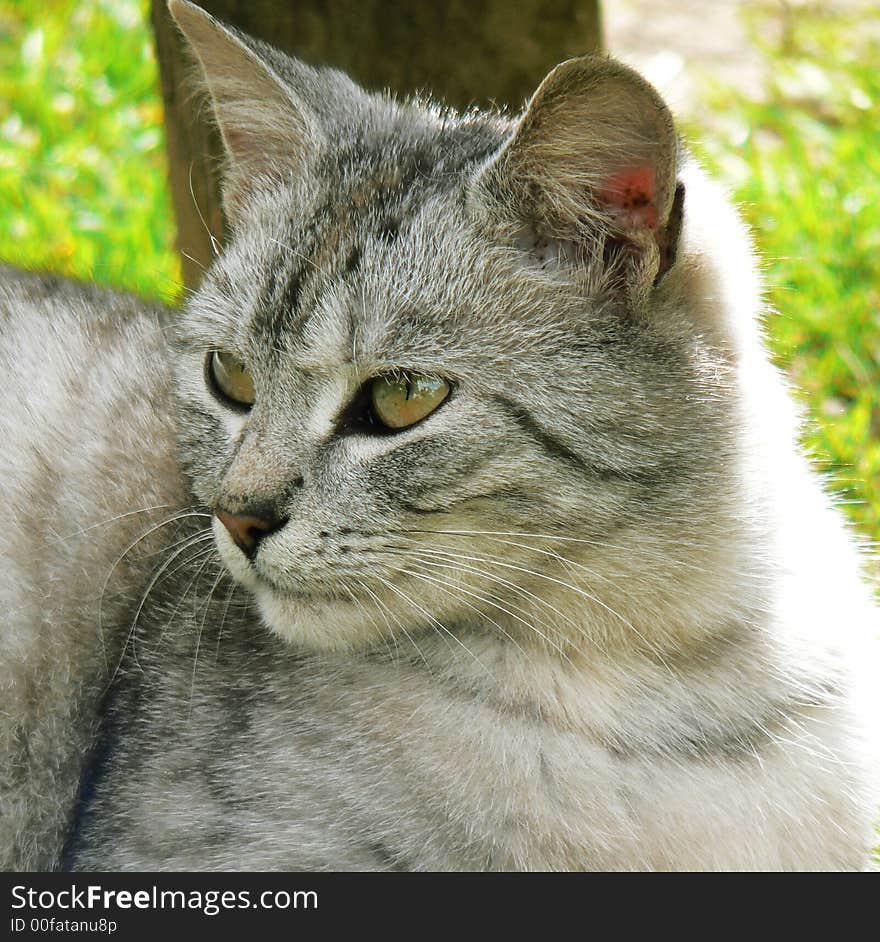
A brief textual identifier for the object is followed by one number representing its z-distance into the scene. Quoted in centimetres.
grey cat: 510
